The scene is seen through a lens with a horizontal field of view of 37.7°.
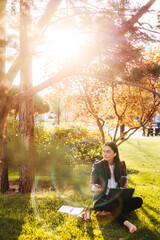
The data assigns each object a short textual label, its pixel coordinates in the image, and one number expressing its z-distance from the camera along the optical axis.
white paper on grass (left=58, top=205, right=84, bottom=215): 4.14
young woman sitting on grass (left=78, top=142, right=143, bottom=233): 3.86
